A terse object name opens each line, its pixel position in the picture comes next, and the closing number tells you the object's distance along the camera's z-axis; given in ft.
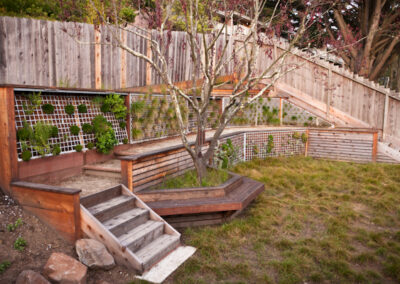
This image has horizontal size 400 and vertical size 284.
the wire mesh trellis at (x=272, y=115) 34.53
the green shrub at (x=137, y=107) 20.94
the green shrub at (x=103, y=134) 18.24
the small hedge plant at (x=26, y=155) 13.89
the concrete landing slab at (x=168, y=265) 11.24
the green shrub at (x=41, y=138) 14.56
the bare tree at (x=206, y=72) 16.53
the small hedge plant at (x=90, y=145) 17.76
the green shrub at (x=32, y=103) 14.71
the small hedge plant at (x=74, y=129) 16.74
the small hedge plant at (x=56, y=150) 15.55
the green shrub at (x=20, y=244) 11.37
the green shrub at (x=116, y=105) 19.43
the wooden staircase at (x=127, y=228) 11.62
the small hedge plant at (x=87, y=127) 17.56
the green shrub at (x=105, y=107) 19.04
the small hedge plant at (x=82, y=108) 17.60
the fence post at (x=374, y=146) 28.22
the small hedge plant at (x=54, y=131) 15.52
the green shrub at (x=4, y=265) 10.36
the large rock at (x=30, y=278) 9.70
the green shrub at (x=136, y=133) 21.32
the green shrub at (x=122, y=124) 20.36
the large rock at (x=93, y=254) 11.10
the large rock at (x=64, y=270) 10.21
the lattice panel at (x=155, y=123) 21.71
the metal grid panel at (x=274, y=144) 27.94
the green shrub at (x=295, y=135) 30.42
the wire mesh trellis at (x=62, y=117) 14.57
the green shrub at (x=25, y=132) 13.89
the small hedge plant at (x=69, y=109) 16.79
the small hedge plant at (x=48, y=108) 15.60
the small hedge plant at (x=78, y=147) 16.98
